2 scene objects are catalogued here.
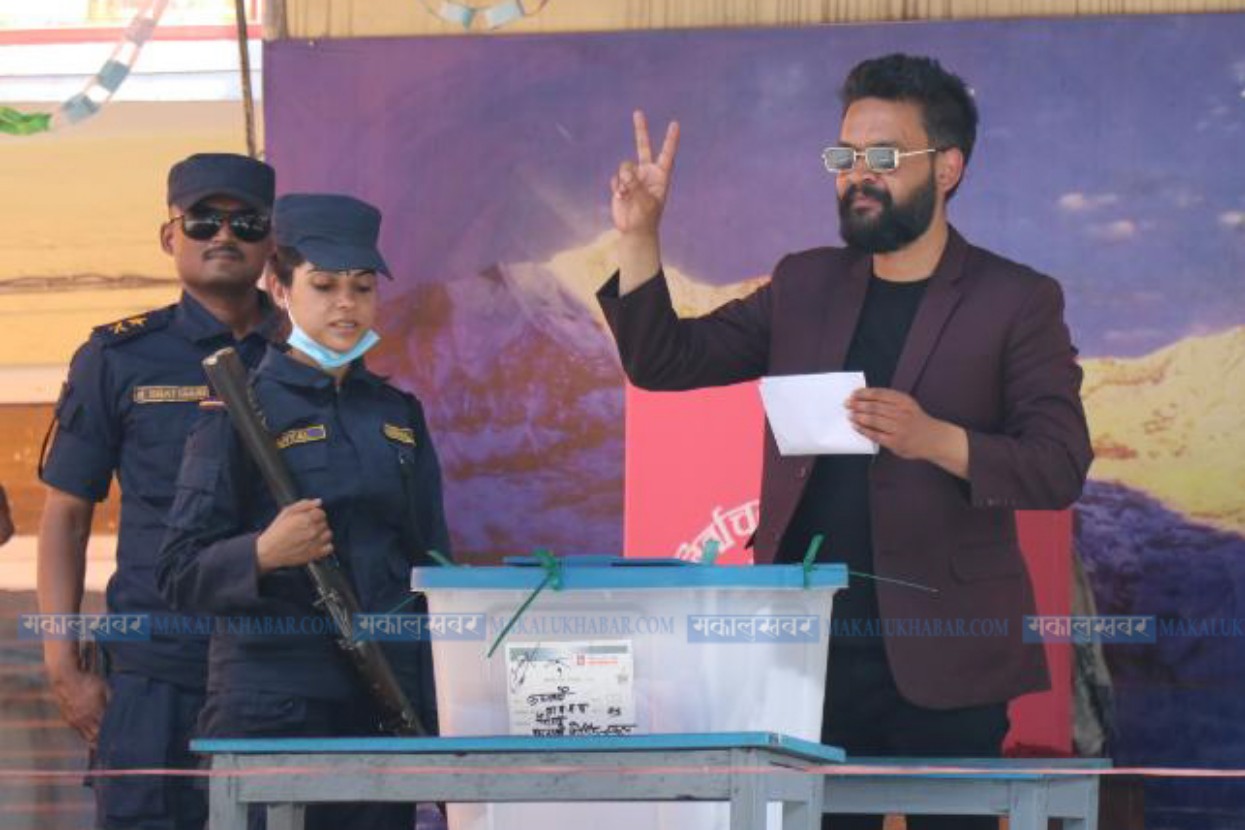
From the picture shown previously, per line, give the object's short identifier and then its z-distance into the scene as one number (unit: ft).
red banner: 32.37
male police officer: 29.01
